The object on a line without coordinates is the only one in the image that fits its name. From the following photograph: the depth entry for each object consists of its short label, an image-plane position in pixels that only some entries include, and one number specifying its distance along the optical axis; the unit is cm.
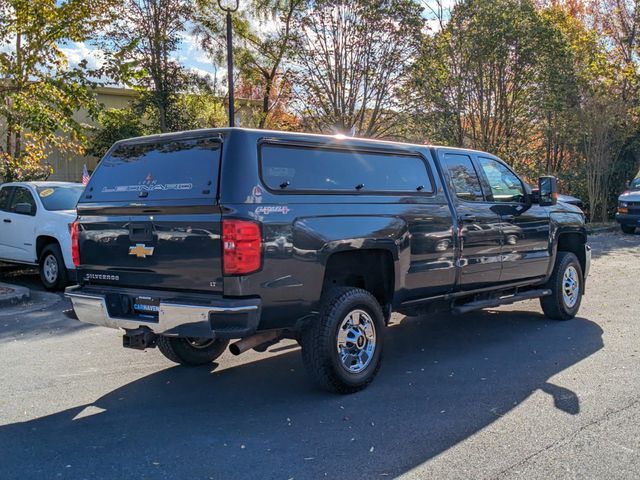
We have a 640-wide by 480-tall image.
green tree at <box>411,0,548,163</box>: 1830
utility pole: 1475
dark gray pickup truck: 444
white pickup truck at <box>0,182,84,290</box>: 992
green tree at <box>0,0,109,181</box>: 1080
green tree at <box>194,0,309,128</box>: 1862
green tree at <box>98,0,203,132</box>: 1883
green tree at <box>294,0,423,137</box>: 1717
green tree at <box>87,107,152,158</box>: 1950
